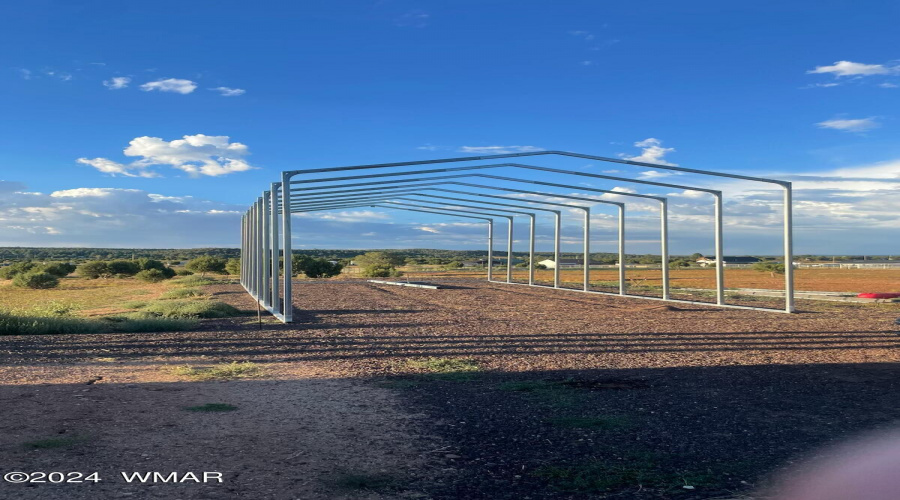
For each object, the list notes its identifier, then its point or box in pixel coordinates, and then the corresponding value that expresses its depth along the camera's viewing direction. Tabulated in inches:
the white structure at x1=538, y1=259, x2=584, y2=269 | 3274.4
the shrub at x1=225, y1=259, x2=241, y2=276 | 2296.5
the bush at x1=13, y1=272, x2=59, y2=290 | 1562.5
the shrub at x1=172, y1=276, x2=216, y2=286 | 1505.9
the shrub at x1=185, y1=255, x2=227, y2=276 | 2285.9
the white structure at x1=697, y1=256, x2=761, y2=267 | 4684.8
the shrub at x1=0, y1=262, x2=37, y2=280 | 1942.7
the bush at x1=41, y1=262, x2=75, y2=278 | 1892.0
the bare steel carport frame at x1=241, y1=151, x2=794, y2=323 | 631.0
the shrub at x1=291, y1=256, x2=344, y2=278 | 1971.0
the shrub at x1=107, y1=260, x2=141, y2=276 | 2046.1
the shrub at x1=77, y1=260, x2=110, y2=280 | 2027.6
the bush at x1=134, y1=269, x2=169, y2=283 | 1844.2
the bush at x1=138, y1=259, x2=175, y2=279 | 1946.6
